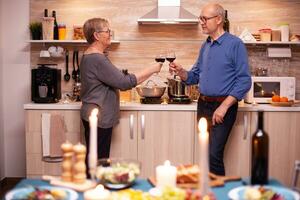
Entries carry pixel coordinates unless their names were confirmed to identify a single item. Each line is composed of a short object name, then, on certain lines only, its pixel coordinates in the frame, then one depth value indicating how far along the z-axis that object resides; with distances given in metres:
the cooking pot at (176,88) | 3.97
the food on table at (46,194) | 1.69
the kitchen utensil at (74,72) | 4.40
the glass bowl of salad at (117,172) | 1.92
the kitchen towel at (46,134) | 3.96
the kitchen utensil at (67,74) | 4.41
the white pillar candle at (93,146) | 1.76
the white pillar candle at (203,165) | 1.55
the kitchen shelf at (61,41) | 4.21
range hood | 4.01
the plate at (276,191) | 1.79
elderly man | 3.22
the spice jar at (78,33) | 4.28
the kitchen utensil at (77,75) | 4.40
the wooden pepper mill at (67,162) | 1.91
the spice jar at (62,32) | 4.28
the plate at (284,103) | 3.92
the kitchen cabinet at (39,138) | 3.96
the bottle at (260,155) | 1.80
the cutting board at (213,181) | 1.93
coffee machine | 4.05
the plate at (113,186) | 1.93
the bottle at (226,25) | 4.21
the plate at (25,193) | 1.74
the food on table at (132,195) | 1.75
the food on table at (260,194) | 1.68
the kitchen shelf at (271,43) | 4.16
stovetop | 3.98
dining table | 1.91
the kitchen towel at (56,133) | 3.95
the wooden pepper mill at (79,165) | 1.91
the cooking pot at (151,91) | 3.94
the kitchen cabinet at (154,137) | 3.91
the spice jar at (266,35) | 4.22
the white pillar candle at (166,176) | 1.86
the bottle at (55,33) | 4.29
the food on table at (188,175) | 1.97
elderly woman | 3.18
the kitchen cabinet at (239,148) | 3.89
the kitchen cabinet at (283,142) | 3.91
